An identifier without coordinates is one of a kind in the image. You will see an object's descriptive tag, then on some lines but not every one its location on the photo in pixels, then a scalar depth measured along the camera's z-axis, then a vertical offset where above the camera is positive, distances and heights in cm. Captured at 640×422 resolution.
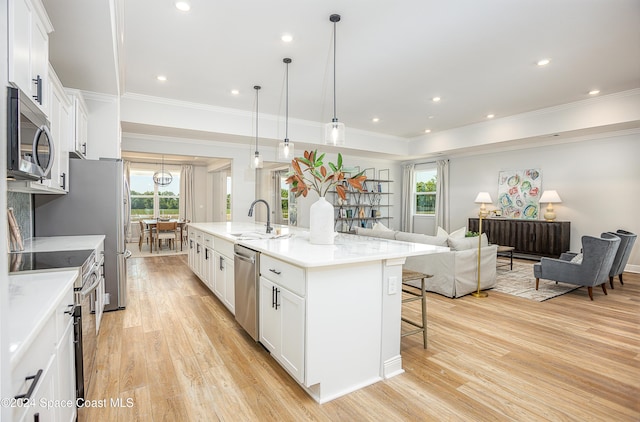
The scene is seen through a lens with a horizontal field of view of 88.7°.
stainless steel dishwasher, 263 -69
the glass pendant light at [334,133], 326 +73
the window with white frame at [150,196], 1028 +26
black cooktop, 177 -34
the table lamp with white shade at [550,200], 626 +14
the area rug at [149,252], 751 -117
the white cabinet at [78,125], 316 +82
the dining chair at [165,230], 796 -66
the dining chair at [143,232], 832 -73
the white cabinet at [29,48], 140 +77
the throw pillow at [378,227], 531 -35
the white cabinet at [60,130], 246 +61
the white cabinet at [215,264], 337 -72
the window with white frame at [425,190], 898 +46
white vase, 265 -15
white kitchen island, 202 -71
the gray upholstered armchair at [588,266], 403 -76
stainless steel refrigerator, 325 -7
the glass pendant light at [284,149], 406 +70
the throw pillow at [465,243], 423 -48
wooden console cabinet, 622 -56
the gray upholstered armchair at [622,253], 447 -63
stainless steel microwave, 131 +29
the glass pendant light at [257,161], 516 +70
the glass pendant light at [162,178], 914 +73
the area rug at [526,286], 438 -116
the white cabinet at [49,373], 94 -59
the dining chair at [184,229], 824 -67
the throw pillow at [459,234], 462 -40
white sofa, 417 -77
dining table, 816 -53
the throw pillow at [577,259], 454 -73
